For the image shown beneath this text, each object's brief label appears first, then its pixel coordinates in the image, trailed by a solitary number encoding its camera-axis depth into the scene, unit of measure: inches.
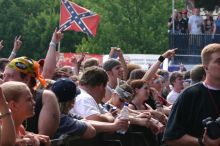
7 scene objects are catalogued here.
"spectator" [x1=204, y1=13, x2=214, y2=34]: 1389.0
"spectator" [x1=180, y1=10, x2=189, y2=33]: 1339.3
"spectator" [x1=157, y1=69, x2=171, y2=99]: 613.9
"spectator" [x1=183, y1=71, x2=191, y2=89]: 594.5
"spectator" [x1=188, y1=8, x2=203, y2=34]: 1343.1
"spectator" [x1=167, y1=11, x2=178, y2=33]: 1368.1
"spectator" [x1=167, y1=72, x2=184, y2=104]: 574.2
